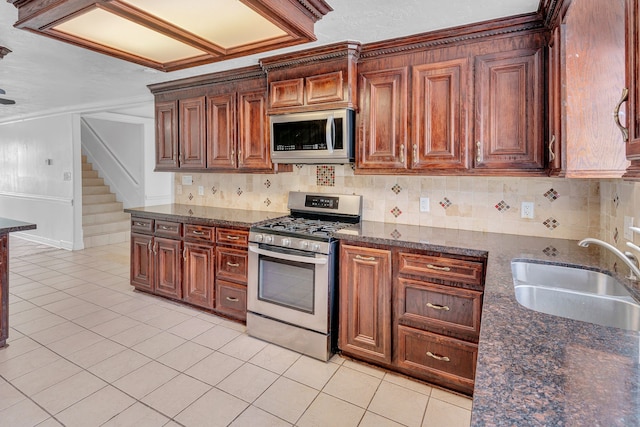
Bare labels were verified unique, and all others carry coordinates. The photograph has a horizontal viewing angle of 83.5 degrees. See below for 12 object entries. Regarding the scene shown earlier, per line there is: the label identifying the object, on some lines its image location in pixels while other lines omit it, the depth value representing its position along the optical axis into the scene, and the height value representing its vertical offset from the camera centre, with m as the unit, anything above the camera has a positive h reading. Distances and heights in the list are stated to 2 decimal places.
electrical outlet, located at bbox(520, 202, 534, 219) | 2.53 -0.02
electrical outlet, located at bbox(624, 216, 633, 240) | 1.71 -0.09
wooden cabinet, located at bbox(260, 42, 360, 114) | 2.71 +1.02
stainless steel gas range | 2.57 -0.57
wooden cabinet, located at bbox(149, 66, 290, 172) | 3.30 +0.83
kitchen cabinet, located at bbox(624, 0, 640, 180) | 0.91 +0.33
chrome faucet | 1.27 -0.20
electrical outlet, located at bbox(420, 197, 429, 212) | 2.86 +0.02
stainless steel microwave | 2.77 +0.57
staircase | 6.43 -0.15
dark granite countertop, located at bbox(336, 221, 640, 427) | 0.69 -0.38
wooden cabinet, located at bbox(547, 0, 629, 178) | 1.66 +0.58
